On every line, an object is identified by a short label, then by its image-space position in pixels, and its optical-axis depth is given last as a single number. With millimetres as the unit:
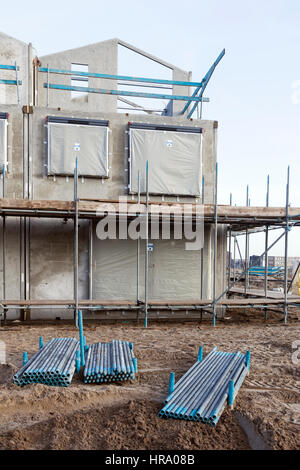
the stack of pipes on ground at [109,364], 5254
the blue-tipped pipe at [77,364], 5609
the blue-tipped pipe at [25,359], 5587
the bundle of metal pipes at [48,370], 5051
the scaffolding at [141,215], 9070
